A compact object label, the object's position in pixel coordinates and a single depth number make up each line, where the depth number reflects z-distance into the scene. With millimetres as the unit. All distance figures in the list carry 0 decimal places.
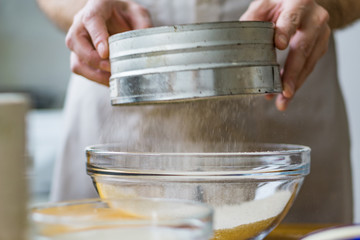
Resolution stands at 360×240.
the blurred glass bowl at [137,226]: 585
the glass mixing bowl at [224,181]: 782
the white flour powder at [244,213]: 784
